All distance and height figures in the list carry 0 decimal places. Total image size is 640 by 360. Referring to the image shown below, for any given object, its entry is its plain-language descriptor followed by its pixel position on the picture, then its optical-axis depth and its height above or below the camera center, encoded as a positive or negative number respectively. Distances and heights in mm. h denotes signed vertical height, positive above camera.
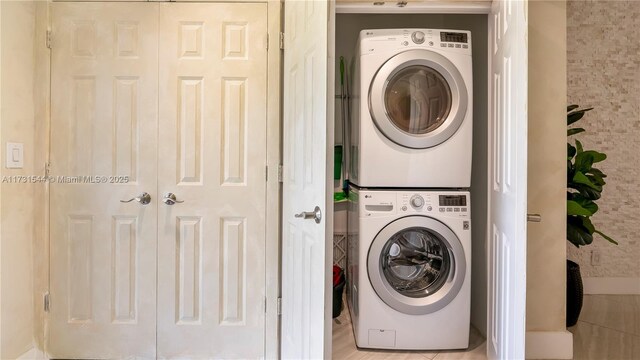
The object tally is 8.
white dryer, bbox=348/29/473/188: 1677 +394
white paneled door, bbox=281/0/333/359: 1164 +24
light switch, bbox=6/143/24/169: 1554 +134
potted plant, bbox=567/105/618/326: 1723 -59
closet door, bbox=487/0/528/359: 1163 +13
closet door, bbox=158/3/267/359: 1720 +8
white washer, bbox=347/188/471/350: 1666 -535
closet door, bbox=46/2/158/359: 1717 +10
